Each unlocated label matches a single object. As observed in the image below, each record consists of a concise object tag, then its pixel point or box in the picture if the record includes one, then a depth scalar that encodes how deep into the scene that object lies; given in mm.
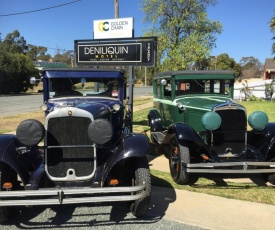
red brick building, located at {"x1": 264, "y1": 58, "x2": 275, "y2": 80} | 47400
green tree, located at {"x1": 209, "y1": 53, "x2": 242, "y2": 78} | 60550
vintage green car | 5129
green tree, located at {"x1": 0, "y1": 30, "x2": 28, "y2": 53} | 77125
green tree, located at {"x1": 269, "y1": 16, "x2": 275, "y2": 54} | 19850
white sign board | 9859
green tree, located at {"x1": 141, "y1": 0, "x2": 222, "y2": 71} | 19672
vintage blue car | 3529
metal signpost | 8688
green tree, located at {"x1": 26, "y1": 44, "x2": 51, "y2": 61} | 87756
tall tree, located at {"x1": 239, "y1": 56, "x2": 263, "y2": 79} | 89144
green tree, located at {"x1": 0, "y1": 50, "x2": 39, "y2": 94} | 35869
